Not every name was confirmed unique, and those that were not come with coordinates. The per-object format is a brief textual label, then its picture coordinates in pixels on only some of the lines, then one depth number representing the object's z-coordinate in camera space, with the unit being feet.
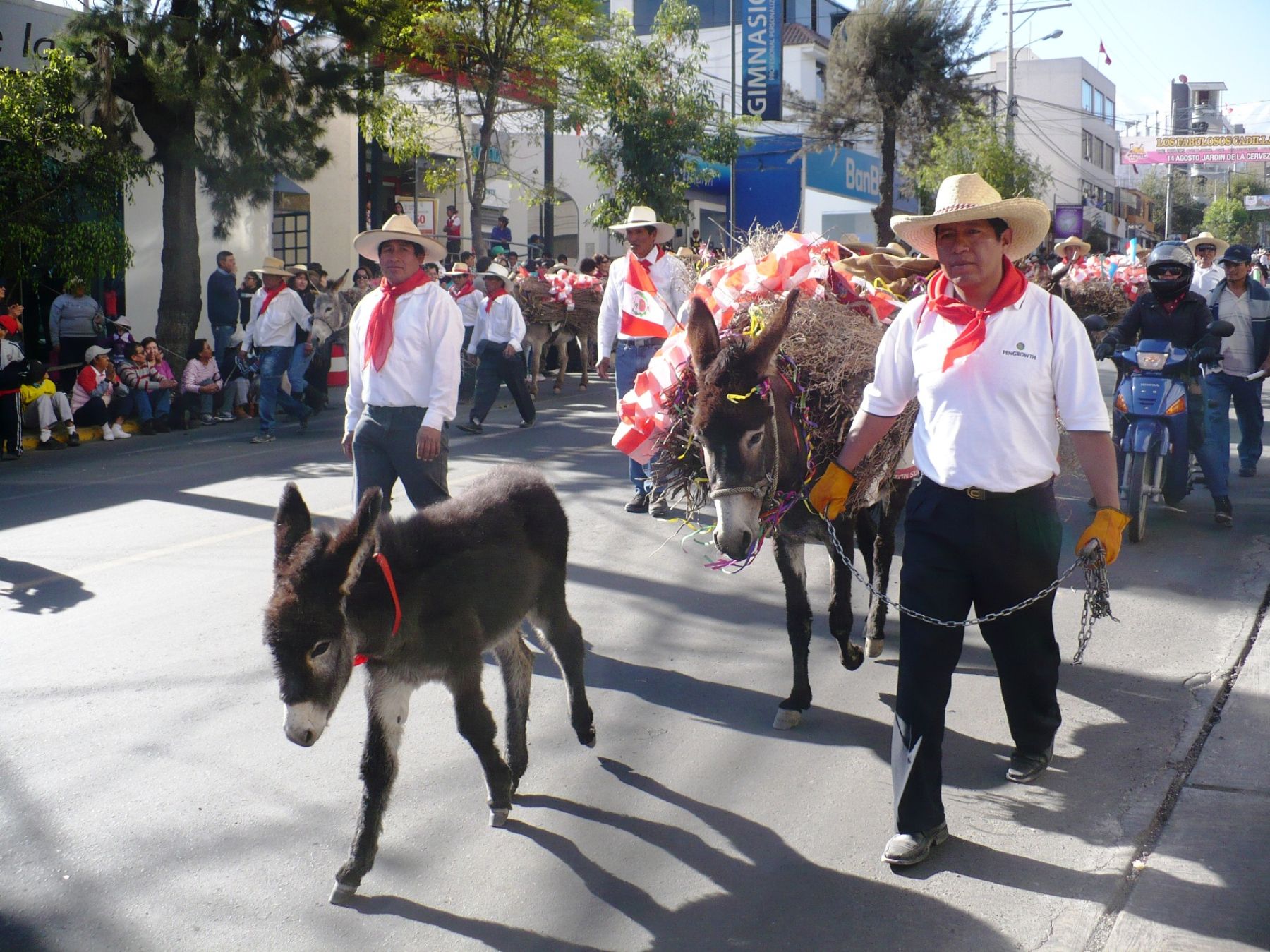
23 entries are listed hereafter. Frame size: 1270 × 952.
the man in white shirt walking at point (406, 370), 21.02
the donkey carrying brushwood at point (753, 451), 15.71
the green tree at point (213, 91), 53.88
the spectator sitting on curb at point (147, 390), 49.39
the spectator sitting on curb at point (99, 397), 47.80
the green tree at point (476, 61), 67.87
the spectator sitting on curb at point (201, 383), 51.72
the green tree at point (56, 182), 48.39
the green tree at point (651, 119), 85.10
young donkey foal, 11.98
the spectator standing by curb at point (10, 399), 43.14
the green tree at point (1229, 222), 287.89
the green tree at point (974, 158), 122.83
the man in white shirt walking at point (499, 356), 48.49
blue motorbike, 28.58
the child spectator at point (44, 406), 45.60
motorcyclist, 29.78
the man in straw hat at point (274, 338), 47.91
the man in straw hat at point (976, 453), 13.39
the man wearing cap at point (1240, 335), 34.42
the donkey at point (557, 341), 62.54
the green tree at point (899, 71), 117.50
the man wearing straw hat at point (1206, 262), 42.65
